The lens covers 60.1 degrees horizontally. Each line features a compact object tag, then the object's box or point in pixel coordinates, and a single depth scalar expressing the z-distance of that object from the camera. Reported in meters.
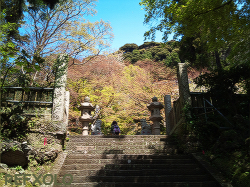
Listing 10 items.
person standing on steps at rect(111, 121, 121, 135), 9.96
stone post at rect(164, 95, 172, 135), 10.27
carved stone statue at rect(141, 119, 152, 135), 11.03
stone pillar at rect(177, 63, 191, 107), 7.85
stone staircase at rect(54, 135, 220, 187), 5.11
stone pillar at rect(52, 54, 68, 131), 7.20
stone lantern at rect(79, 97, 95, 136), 10.84
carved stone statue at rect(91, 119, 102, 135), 11.38
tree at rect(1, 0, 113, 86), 11.28
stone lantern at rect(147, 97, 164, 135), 10.36
